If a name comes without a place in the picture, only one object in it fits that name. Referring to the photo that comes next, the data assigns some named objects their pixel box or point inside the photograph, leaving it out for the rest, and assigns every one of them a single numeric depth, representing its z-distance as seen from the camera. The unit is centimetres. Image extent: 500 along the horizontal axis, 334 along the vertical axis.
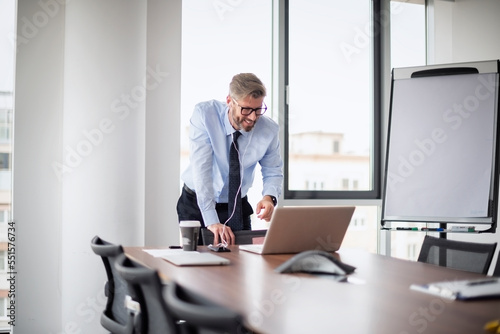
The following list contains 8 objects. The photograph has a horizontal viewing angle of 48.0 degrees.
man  333
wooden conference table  136
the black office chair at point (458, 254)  258
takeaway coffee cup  275
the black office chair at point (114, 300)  216
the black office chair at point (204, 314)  103
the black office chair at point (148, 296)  148
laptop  263
